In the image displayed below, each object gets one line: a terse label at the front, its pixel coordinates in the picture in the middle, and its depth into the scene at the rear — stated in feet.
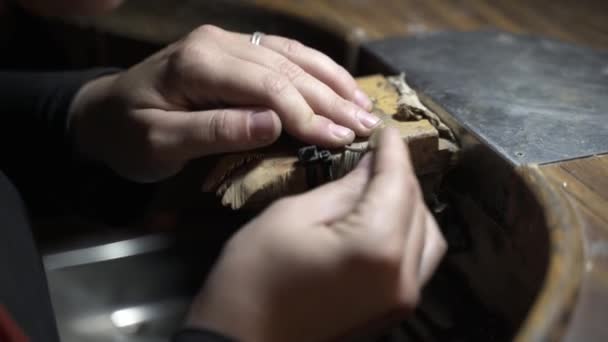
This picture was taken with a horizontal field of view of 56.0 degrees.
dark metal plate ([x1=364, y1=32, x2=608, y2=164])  2.09
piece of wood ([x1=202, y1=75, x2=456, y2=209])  1.96
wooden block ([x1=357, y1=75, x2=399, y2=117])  2.27
